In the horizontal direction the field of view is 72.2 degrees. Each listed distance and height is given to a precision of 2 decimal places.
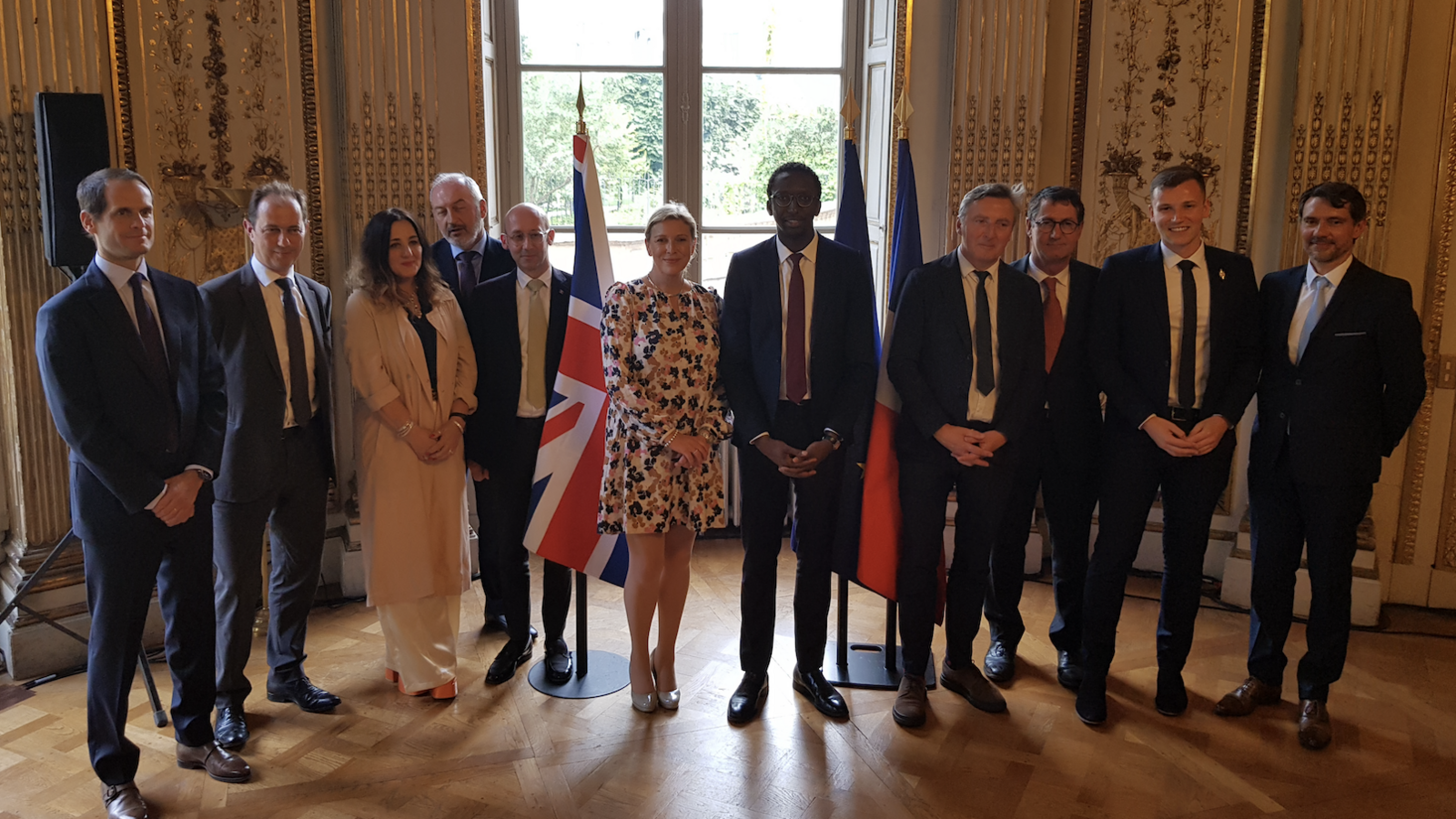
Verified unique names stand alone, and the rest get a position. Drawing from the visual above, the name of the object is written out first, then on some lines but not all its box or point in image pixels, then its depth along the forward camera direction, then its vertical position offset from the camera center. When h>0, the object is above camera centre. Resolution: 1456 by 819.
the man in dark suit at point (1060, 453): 3.23 -0.68
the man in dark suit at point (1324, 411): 2.93 -0.49
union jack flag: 3.21 -0.60
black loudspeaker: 3.17 +0.26
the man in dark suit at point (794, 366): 2.99 -0.37
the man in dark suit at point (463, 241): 3.55 +0.00
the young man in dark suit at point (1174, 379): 2.99 -0.40
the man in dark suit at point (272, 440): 2.88 -0.59
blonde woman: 2.95 -0.47
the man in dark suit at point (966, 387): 3.02 -0.43
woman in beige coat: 3.06 -0.62
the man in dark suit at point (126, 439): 2.45 -0.50
